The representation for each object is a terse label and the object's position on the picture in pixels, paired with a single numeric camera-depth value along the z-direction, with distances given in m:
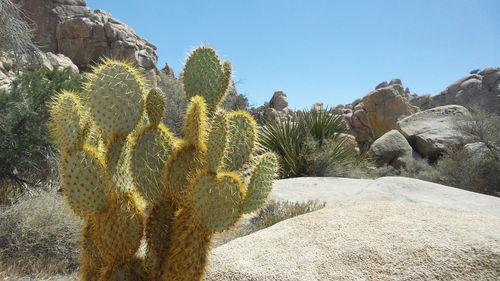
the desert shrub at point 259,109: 23.05
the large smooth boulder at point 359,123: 27.42
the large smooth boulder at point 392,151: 14.08
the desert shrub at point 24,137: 5.52
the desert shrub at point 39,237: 3.85
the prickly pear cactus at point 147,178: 1.97
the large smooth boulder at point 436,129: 13.43
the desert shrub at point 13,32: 6.66
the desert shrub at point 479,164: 9.88
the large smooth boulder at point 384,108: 23.50
